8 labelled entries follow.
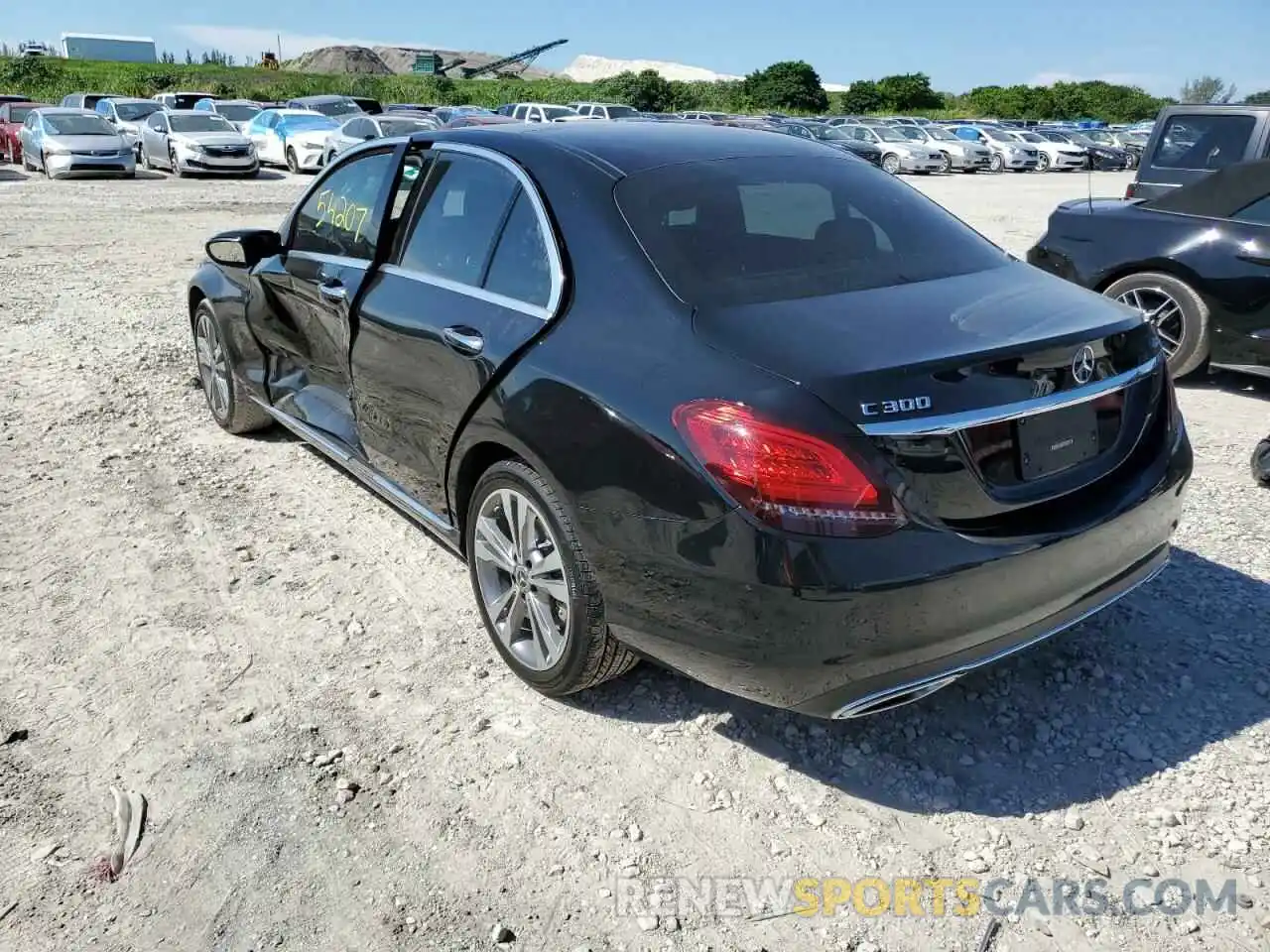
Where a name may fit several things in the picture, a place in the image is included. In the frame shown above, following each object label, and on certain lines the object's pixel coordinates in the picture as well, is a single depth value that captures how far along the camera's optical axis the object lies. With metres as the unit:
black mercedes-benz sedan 2.37
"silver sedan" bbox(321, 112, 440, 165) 22.95
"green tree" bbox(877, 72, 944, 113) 72.19
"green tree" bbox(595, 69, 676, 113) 61.31
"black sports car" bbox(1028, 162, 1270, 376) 6.26
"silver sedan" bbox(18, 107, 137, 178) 21.66
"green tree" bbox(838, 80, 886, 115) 72.44
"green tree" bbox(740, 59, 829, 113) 71.88
